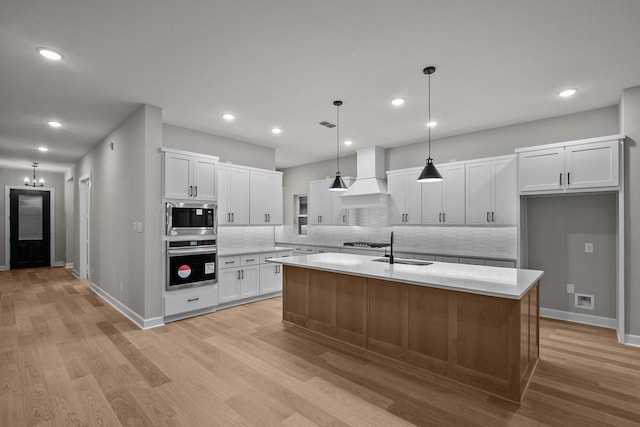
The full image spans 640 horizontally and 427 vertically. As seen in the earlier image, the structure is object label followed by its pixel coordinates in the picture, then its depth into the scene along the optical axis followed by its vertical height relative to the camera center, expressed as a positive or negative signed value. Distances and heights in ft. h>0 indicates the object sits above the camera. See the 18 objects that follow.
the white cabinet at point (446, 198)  17.06 +0.75
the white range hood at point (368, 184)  19.95 +1.85
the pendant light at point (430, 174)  11.19 +1.34
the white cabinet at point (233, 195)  17.37 +1.00
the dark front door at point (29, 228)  28.71 -1.45
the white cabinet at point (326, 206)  22.61 +0.44
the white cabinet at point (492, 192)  15.43 +1.01
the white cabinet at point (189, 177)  14.30 +1.71
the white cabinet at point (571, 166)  12.32 +1.92
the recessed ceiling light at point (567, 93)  12.11 +4.64
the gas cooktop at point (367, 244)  20.02 -2.14
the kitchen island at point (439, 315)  8.21 -3.23
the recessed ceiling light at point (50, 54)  9.18 +4.75
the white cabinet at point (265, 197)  18.85 +0.92
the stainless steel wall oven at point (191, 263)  14.29 -2.41
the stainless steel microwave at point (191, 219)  14.32 -0.30
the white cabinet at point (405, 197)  18.71 +0.92
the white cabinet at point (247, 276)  16.65 -3.64
